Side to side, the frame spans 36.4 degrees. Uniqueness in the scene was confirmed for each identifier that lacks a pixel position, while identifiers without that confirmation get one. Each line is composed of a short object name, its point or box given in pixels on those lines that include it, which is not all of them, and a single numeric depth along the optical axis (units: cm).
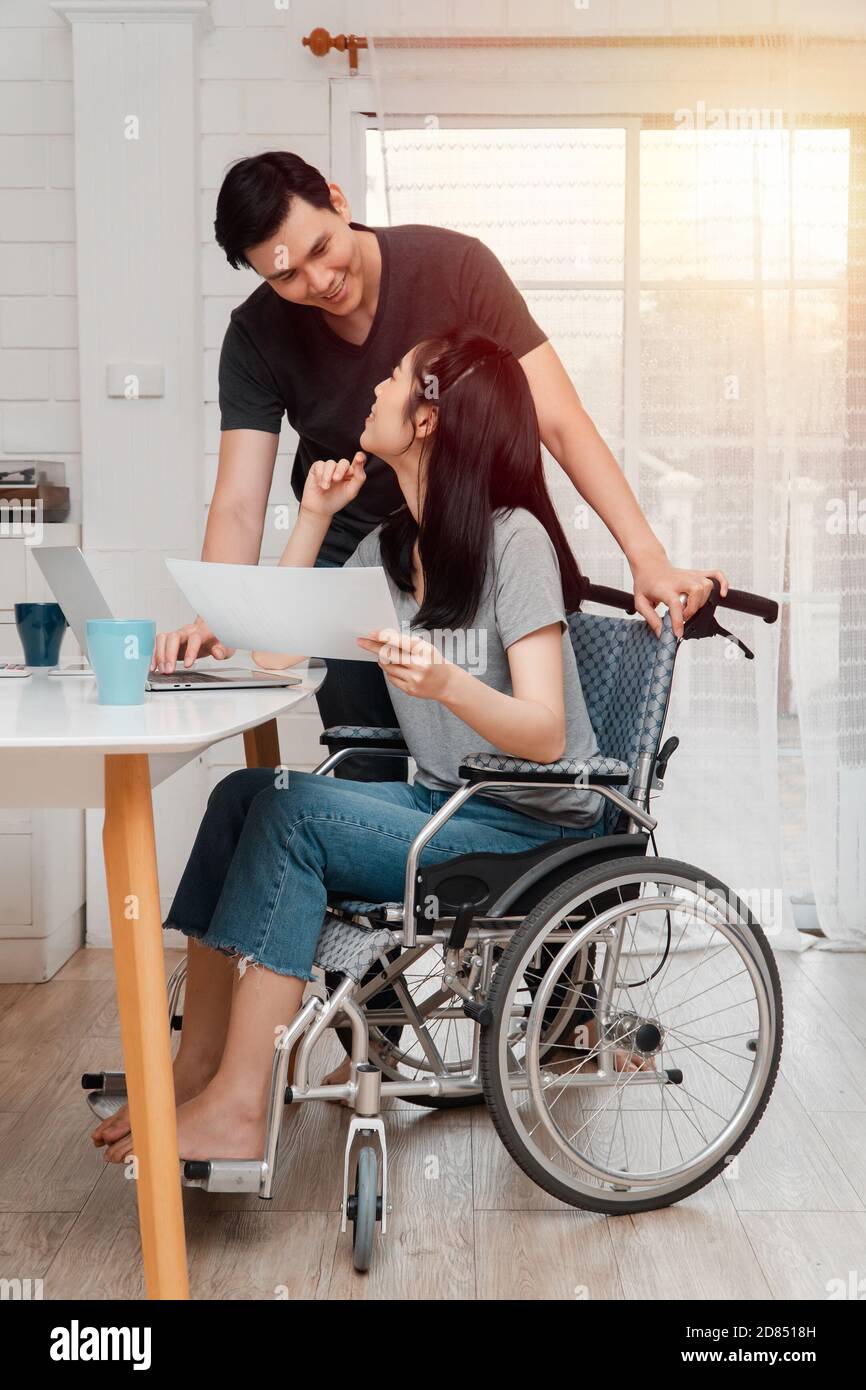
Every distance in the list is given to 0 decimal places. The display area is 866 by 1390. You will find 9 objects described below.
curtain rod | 290
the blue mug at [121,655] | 138
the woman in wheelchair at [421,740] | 153
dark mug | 188
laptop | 167
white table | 127
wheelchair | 154
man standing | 183
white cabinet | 273
